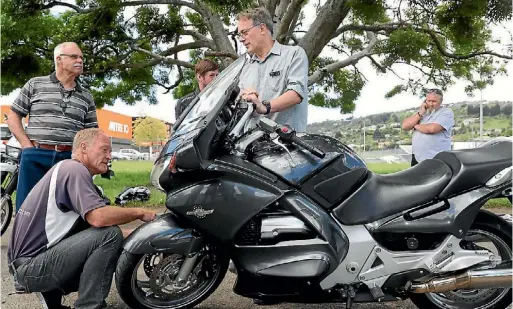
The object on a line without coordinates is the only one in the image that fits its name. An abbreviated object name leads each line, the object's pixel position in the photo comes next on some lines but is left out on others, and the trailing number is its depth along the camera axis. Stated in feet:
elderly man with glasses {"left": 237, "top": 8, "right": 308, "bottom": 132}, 9.37
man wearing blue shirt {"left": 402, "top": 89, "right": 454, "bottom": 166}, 15.53
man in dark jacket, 13.33
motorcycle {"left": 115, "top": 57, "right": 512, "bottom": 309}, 7.10
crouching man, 7.53
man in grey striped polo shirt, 11.35
